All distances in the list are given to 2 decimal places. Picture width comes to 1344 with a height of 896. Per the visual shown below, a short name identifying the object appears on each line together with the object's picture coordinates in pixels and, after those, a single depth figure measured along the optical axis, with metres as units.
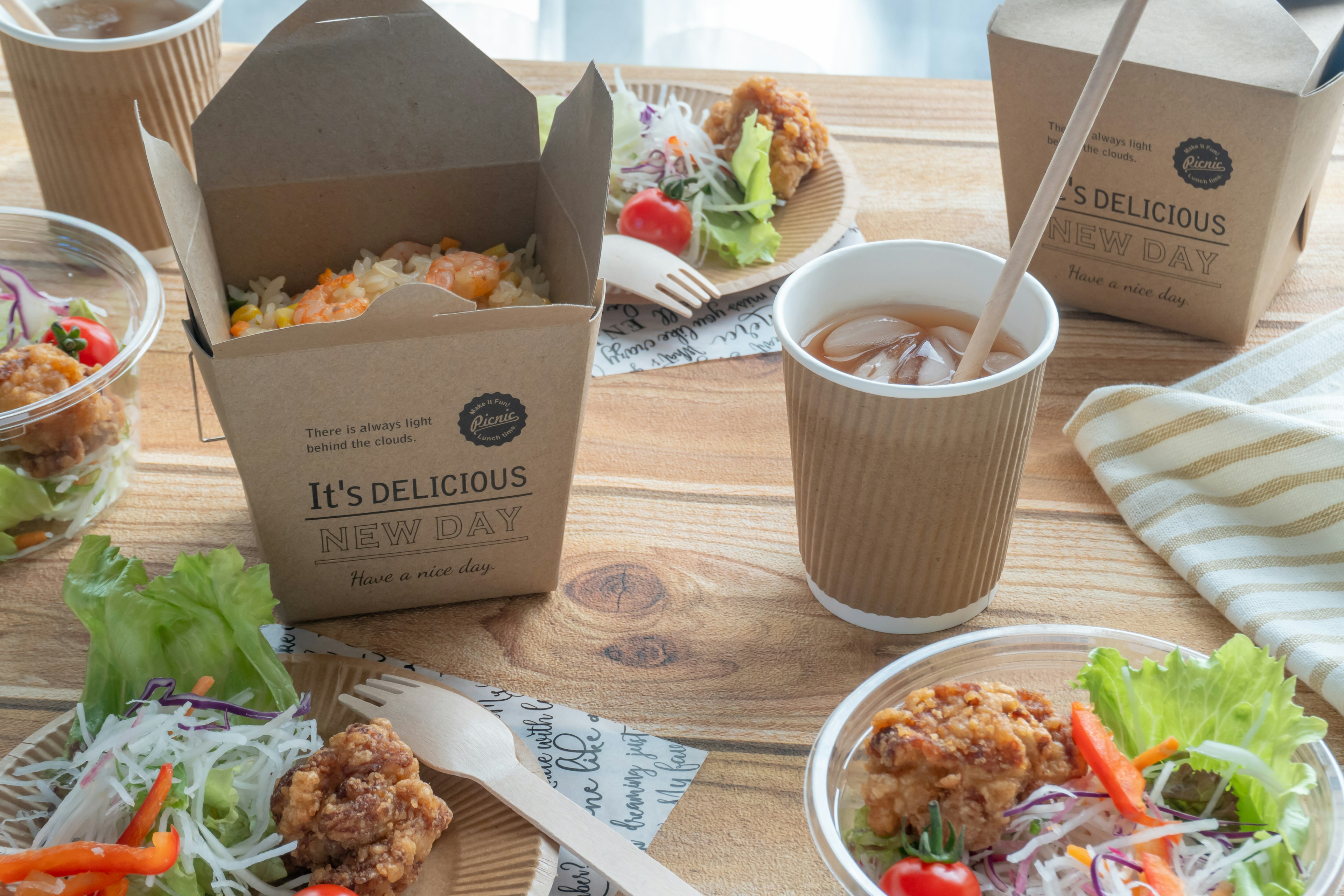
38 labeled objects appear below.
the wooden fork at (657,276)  0.91
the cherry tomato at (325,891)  0.69
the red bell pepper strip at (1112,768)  0.69
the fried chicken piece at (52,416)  0.79
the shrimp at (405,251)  0.84
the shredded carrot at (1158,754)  0.70
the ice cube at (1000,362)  0.75
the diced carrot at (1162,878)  0.67
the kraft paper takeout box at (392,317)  0.73
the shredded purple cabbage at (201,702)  0.73
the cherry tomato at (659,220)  0.96
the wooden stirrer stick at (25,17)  0.88
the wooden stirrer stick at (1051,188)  0.68
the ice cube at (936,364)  0.76
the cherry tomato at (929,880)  0.68
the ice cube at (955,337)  0.77
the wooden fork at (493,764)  0.70
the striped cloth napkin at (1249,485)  0.77
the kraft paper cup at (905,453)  0.73
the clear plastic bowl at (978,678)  0.68
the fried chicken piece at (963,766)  0.69
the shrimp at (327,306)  0.79
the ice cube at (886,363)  0.76
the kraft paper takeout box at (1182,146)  0.82
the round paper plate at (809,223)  0.94
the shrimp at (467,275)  0.82
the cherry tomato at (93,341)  0.82
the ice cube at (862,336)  0.77
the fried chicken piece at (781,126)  0.98
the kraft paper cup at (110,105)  0.88
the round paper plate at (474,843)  0.70
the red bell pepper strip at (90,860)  0.68
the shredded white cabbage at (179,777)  0.70
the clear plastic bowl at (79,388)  0.79
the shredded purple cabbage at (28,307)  0.84
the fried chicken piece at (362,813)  0.70
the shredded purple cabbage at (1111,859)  0.68
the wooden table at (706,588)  0.75
